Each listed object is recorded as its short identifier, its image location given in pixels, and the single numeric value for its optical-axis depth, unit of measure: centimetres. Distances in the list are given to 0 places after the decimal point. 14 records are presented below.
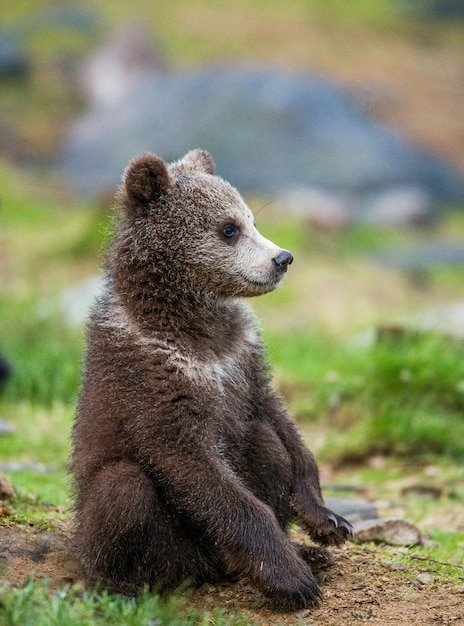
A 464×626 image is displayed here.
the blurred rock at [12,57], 5047
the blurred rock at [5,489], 1239
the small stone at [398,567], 1083
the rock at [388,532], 1259
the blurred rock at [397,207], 4459
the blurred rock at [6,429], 1986
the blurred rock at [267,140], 4647
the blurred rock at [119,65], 5294
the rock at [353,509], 1366
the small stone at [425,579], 1054
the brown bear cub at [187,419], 979
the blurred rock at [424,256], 3753
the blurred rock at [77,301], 2602
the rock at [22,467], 1716
